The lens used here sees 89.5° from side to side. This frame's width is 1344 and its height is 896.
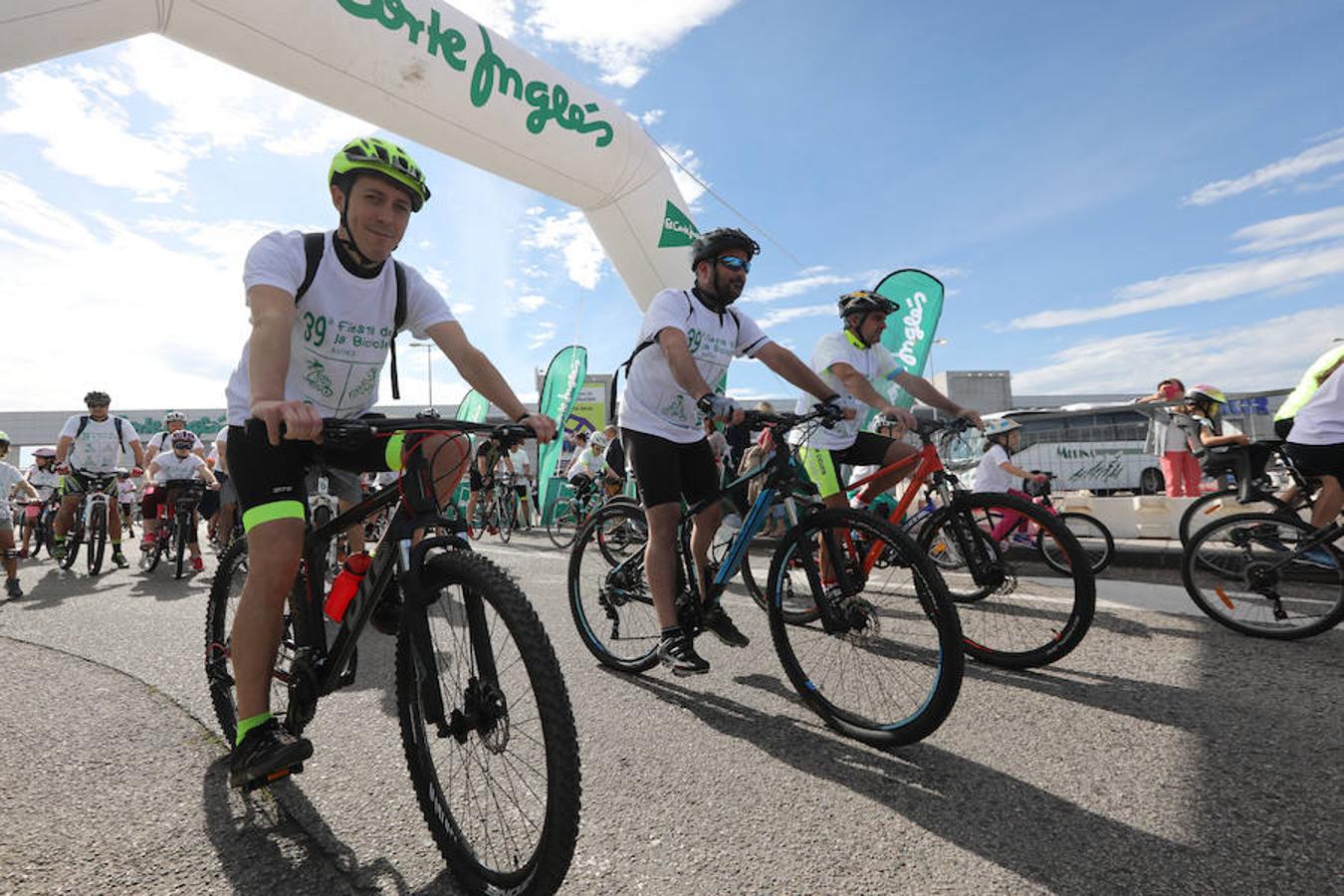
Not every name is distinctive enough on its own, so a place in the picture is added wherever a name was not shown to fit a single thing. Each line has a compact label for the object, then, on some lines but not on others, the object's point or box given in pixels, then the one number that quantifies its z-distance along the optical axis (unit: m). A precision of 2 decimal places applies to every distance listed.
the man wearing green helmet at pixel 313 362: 2.02
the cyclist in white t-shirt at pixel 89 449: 8.55
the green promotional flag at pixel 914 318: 10.27
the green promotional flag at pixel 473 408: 17.82
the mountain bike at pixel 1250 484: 4.27
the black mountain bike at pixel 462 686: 1.54
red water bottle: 2.05
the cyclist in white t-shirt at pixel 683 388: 3.29
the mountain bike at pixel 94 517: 8.45
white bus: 21.42
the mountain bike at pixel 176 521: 8.05
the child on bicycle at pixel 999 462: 7.84
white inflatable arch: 6.67
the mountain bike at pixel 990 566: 3.30
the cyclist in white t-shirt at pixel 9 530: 6.70
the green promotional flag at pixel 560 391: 14.44
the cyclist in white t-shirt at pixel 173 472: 8.52
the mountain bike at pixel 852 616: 2.43
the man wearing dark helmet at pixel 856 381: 4.49
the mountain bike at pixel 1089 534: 6.45
